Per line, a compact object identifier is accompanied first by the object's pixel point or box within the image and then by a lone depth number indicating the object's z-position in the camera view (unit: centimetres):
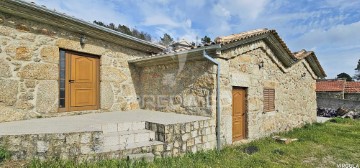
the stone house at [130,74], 514
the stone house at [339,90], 1944
